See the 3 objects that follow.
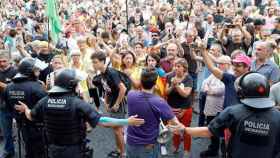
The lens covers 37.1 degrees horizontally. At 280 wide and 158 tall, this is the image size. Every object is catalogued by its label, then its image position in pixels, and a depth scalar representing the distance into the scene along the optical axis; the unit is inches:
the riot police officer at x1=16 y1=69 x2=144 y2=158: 172.1
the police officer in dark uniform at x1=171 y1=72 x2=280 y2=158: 138.4
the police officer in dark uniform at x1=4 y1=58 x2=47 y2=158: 210.4
